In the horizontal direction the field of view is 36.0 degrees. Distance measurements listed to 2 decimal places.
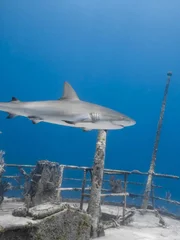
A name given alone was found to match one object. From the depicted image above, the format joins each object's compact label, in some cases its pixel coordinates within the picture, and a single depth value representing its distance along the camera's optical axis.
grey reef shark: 4.79
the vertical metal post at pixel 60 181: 10.88
